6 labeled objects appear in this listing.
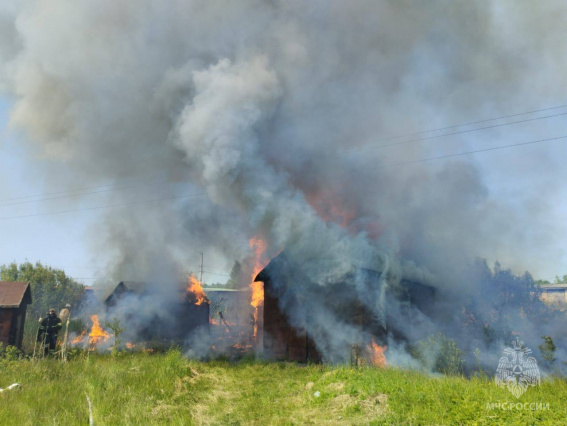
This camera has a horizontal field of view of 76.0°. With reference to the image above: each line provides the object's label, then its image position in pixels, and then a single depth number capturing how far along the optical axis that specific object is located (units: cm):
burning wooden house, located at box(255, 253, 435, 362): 1512
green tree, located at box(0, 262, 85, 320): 3622
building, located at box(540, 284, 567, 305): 5038
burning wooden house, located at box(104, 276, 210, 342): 2041
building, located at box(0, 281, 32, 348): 1759
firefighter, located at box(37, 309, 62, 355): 1641
